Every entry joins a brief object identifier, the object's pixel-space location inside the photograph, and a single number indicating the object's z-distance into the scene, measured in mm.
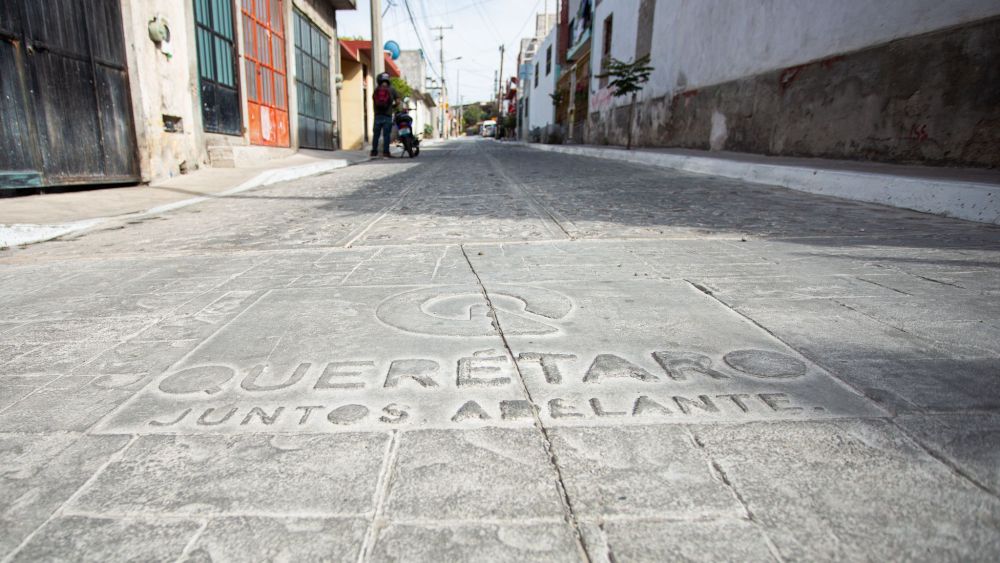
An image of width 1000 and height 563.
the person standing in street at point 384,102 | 12477
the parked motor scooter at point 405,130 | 14467
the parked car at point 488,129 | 82900
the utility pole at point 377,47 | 16625
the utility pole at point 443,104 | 61006
